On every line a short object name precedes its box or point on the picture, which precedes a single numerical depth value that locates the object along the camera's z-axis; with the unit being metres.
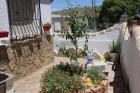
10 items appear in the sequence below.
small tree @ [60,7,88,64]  4.23
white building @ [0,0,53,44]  4.84
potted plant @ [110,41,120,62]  6.60
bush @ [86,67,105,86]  3.97
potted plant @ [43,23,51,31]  5.88
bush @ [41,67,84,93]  3.50
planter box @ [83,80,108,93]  3.66
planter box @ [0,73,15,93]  2.33
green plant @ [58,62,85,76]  4.14
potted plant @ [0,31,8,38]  4.30
